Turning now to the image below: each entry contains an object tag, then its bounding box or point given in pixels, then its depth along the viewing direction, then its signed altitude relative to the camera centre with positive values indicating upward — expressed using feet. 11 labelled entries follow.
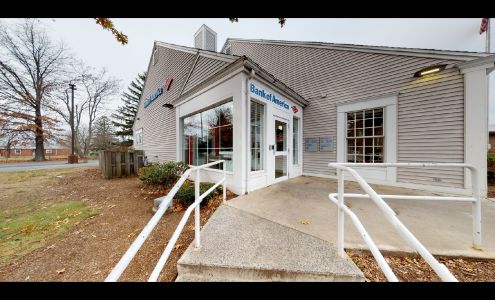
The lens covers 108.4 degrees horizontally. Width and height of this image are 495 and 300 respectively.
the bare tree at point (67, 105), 68.28 +18.41
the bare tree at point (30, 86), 59.67 +21.98
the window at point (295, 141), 24.74 +0.78
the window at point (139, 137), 45.26 +2.88
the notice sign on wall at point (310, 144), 25.31 +0.42
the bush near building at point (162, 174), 19.51 -3.02
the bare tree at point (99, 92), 84.46 +27.82
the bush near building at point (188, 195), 14.55 -4.00
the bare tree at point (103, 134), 90.27 +7.34
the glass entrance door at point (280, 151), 20.43 -0.46
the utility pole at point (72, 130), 58.29 +3.26
